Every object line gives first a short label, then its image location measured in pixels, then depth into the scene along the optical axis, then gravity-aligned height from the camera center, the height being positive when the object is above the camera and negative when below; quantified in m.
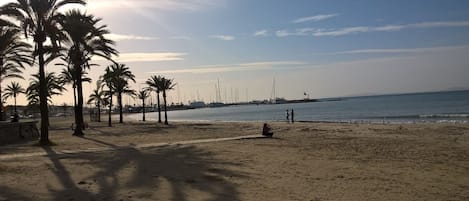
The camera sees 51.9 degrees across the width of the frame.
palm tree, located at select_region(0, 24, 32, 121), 21.97 +3.59
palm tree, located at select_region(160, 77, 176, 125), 61.25 +2.89
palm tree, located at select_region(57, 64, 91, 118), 41.82 +3.29
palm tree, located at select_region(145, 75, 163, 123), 61.22 +3.17
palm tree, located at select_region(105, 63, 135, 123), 55.46 +3.61
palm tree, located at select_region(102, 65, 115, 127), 54.84 +3.51
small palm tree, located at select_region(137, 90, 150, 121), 85.10 +2.23
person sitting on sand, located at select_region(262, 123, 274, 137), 26.17 -1.48
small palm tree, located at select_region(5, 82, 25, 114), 76.25 +3.58
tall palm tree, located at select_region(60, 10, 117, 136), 28.01 +4.06
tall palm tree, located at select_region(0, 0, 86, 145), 21.02 +3.99
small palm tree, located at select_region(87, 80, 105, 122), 68.94 +1.88
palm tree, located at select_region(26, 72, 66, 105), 56.78 +3.03
